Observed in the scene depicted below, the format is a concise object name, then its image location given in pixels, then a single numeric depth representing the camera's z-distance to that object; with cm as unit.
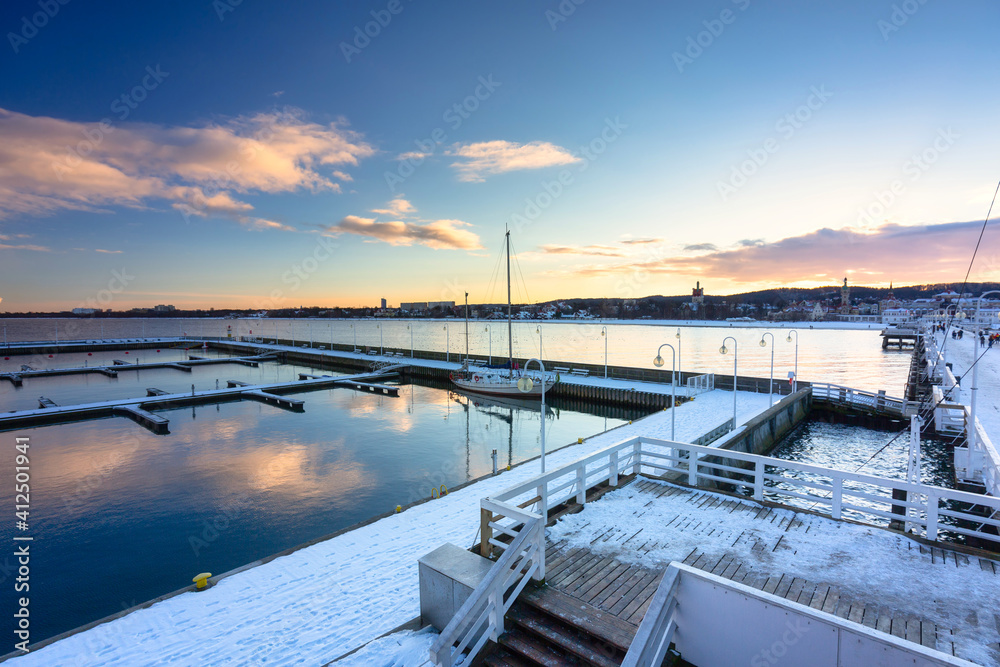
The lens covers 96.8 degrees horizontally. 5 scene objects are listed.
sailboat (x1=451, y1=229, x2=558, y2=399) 4141
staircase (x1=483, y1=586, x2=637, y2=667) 555
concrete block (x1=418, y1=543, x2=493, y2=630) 645
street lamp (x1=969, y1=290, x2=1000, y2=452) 1437
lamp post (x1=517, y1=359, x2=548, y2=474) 1191
